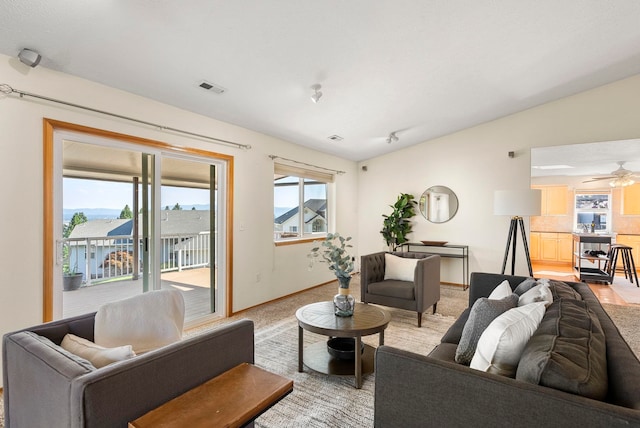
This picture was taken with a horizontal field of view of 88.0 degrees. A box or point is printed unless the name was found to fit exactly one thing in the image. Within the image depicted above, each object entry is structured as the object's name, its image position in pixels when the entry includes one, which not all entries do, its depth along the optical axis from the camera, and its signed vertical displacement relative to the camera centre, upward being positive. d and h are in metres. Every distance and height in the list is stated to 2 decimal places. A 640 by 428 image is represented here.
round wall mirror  5.66 +0.13
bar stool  5.79 -0.87
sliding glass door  2.73 -0.11
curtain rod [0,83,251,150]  2.29 +0.83
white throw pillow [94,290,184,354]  1.71 -0.60
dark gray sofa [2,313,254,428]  1.08 -0.62
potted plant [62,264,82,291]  2.71 -0.56
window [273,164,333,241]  5.00 +0.15
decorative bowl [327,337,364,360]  2.69 -1.14
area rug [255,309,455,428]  2.01 -1.25
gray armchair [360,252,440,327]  3.54 -0.84
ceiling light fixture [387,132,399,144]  5.17 +1.17
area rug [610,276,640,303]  4.86 -1.27
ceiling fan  6.09 +0.65
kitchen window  7.51 +0.00
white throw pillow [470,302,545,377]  1.31 -0.54
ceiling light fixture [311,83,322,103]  3.23 +1.17
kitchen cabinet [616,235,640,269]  6.86 -0.65
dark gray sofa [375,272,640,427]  0.96 -0.61
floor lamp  4.02 +0.12
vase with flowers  2.67 -0.52
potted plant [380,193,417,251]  5.91 -0.18
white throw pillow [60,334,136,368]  1.31 -0.58
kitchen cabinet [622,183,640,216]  7.13 +0.25
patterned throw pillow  1.67 -0.58
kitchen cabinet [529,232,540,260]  8.01 -0.84
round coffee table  2.36 -0.85
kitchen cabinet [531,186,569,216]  7.89 +0.28
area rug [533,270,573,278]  6.45 -1.24
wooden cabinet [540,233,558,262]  7.82 -0.84
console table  5.45 -0.69
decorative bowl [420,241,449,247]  5.61 -0.53
